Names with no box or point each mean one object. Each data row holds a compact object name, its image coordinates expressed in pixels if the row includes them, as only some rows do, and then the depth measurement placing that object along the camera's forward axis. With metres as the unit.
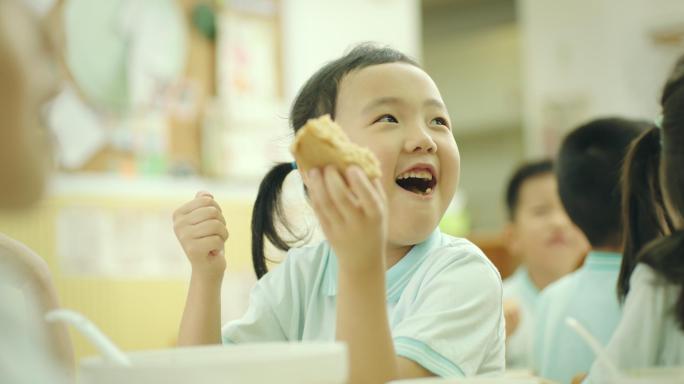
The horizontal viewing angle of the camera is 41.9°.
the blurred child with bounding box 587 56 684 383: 0.96
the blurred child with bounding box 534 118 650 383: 1.68
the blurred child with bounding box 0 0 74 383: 0.67
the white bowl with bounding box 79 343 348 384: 0.61
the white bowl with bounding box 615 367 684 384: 0.68
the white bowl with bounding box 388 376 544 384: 0.70
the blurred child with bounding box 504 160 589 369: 2.68
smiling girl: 0.81
